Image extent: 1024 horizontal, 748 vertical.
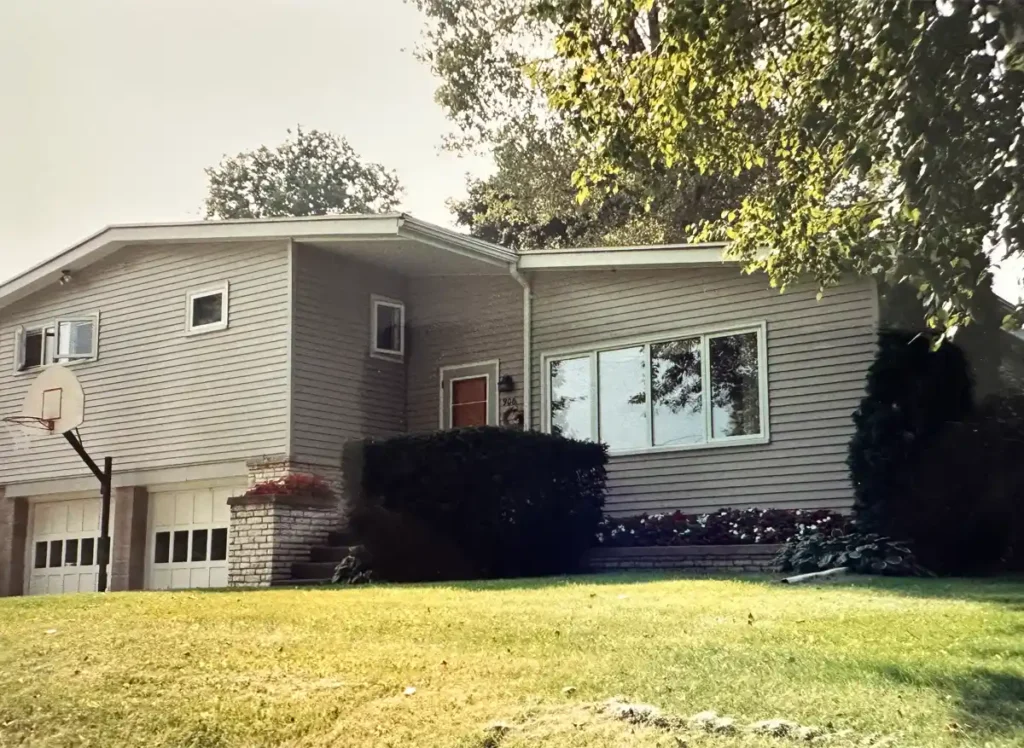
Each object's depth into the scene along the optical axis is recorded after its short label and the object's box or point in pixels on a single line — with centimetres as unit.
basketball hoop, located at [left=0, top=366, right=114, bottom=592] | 1700
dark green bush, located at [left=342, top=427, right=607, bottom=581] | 1277
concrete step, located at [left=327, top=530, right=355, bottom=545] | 1497
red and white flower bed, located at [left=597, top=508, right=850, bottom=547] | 1299
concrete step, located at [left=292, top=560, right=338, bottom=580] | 1416
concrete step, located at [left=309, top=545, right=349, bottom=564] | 1460
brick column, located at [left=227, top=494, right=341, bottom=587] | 1458
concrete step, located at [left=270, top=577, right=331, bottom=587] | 1354
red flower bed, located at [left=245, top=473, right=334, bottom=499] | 1484
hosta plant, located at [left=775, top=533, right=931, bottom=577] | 1094
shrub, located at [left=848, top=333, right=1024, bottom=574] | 1152
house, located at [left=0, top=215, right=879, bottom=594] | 1405
